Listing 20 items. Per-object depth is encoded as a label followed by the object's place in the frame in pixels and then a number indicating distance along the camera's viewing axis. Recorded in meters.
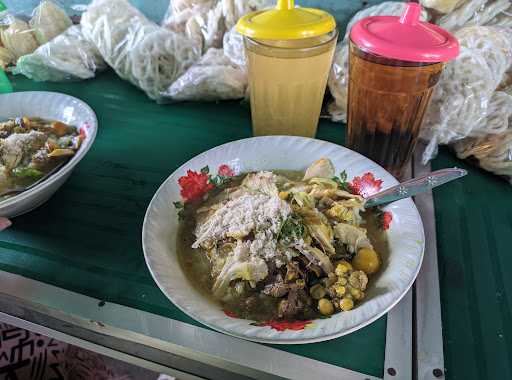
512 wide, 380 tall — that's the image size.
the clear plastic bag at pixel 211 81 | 0.46
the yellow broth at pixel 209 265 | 0.25
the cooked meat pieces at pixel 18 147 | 0.35
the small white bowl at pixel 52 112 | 0.32
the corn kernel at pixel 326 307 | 0.24
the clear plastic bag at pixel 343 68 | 0.41
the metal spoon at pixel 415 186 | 0.28
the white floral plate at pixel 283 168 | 0.22
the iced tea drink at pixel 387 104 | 0.32
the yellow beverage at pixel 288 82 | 0.35
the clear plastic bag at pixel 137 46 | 0.49
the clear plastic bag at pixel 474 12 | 0.38
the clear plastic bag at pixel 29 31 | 0.56
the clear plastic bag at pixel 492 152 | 0.38
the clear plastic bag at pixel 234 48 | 0.45
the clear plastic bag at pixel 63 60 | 0.52
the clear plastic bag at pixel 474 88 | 0.35
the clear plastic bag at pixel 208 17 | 0.48
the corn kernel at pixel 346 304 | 0.24
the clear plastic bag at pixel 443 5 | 0.37
